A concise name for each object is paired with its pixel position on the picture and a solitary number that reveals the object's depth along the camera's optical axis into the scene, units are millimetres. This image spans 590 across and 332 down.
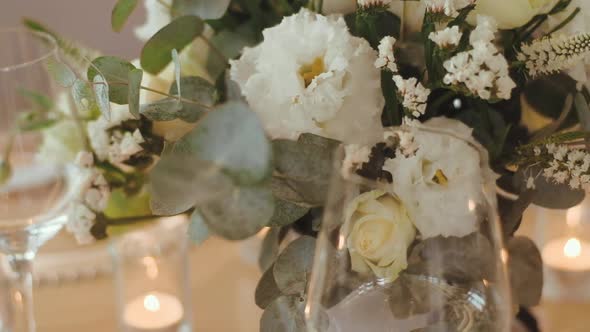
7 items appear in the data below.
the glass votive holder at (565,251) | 819
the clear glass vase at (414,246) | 417
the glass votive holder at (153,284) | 803
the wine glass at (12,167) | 655
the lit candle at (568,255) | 834
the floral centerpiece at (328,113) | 404
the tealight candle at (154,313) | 801
